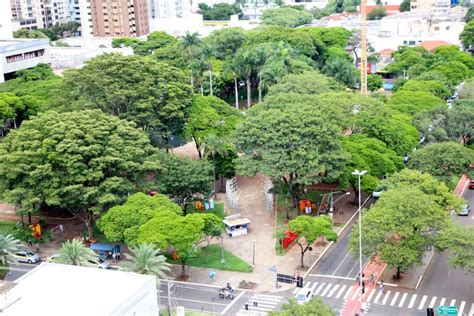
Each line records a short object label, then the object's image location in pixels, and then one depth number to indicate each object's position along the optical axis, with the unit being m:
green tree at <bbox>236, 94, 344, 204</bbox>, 76.25
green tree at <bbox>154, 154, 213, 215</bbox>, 77.88
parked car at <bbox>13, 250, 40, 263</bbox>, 70.81
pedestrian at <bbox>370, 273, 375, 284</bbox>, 63.55
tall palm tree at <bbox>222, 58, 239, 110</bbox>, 127.50
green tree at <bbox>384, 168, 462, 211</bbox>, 67.44
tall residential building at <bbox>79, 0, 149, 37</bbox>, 160.88
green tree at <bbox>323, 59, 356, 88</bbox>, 133.50
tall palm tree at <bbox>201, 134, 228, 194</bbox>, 85.00
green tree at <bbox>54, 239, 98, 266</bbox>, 57.72
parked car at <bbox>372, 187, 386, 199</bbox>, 83.00
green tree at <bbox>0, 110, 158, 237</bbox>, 70.81
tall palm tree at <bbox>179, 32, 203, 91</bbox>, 121.25
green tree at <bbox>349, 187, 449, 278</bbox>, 60.12
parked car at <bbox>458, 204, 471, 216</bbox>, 79.03
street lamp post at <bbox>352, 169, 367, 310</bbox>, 58.84
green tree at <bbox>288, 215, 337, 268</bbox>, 66.44
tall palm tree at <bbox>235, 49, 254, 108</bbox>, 126.59
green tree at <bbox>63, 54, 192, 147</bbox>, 88.69
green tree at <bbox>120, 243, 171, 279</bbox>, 56.03
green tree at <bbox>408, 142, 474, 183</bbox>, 80.12
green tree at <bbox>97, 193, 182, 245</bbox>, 65.71
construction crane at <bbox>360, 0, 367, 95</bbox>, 139.50
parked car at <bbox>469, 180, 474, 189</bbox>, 88.94
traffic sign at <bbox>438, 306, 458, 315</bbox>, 55.69
